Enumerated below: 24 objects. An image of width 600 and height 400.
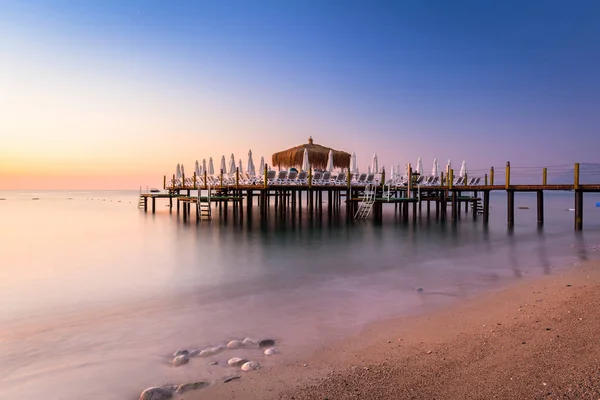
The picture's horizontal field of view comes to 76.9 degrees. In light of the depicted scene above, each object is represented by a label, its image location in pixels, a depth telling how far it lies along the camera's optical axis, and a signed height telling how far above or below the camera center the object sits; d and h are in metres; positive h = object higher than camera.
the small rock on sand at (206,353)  3.84 -1.71
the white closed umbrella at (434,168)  27.06 +0.97
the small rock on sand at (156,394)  2.97 -1.65
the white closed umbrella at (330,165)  23.35 +1.14
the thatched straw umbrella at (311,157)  26.25 +1.96
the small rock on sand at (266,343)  4.12 -1.75
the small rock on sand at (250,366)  3.43 -1.66
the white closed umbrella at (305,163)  22.67 +1.28
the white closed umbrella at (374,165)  25.38 +1.22
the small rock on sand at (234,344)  4.07 -1.73
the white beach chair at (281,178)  21.92 +0.40
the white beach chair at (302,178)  22.01 +0.37
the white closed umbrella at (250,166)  23.23 +1.19
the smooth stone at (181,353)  3.89 -1.74
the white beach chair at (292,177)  21.82 +0.44
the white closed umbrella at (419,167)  26.59 +1.08
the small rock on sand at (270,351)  3.84 -1.72
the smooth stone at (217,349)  3.93 -1.72
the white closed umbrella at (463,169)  26.11 +0.84
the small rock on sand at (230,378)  3.22 -1.66
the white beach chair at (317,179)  22.36 +0.30
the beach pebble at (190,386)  3.07 -1.65
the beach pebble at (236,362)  3.55 -1.67
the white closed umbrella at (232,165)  25.03 +1.37
